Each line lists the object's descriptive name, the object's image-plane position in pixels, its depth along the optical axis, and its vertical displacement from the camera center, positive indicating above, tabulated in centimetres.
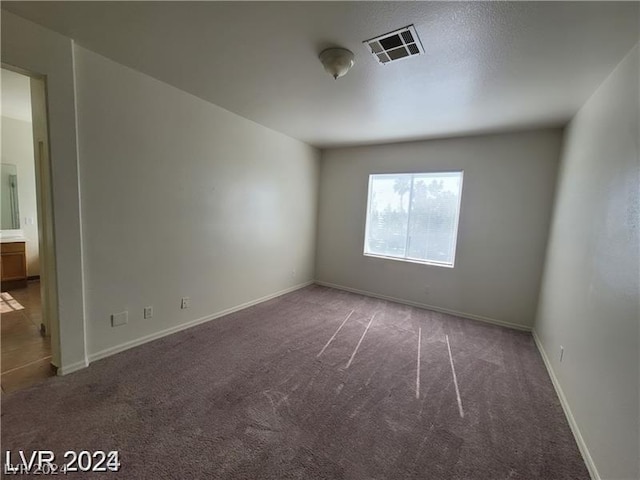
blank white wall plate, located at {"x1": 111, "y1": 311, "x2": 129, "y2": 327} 244 -110
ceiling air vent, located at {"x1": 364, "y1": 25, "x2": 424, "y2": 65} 169 +117
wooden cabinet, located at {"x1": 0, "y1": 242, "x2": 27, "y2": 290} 399 -106
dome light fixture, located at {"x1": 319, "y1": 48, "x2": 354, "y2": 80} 187 +111
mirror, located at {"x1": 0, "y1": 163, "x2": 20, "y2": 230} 419 -4
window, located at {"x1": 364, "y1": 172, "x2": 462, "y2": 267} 396 +4
